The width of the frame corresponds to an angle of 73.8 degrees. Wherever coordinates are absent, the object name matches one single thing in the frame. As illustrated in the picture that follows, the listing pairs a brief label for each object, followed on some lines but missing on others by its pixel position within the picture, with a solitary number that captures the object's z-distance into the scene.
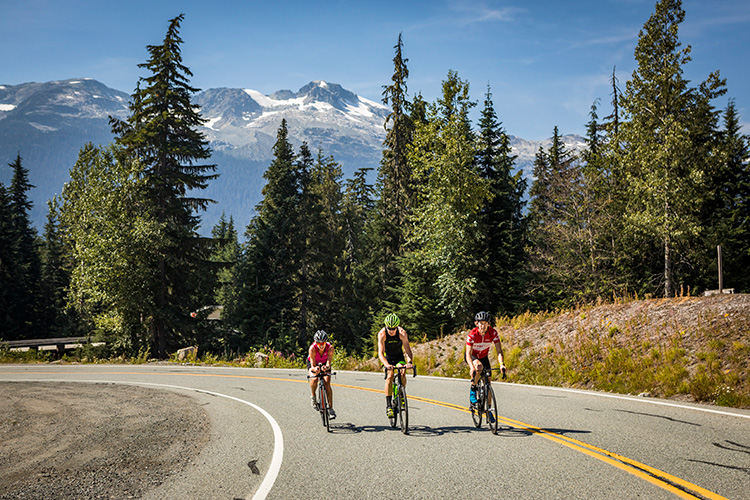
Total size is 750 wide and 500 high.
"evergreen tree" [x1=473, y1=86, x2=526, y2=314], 33.12
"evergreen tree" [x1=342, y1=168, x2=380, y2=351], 46.56
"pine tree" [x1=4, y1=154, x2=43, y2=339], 50.27
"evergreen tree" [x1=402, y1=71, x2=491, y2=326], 28.70
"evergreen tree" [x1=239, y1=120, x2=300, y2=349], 43.41
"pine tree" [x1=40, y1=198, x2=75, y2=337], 56.00
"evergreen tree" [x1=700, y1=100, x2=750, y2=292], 27.92
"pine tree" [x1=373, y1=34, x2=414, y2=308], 36.31
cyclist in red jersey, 8.65
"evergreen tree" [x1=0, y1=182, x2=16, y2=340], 48.88
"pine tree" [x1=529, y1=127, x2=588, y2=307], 27.11
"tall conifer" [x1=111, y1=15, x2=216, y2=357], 32.81
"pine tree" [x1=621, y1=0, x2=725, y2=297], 24.53
